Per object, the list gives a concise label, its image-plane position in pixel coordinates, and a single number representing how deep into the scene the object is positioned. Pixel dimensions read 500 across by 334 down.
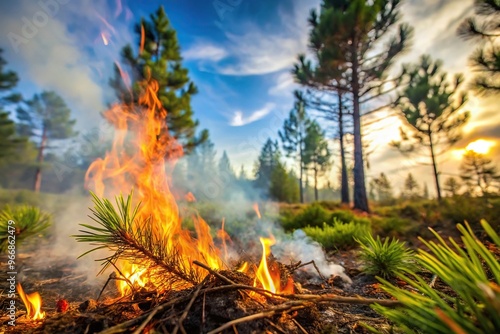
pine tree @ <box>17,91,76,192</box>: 31.47
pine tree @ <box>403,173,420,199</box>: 48.51
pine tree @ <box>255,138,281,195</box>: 47.22
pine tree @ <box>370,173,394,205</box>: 47.00
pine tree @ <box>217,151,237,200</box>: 50.31
